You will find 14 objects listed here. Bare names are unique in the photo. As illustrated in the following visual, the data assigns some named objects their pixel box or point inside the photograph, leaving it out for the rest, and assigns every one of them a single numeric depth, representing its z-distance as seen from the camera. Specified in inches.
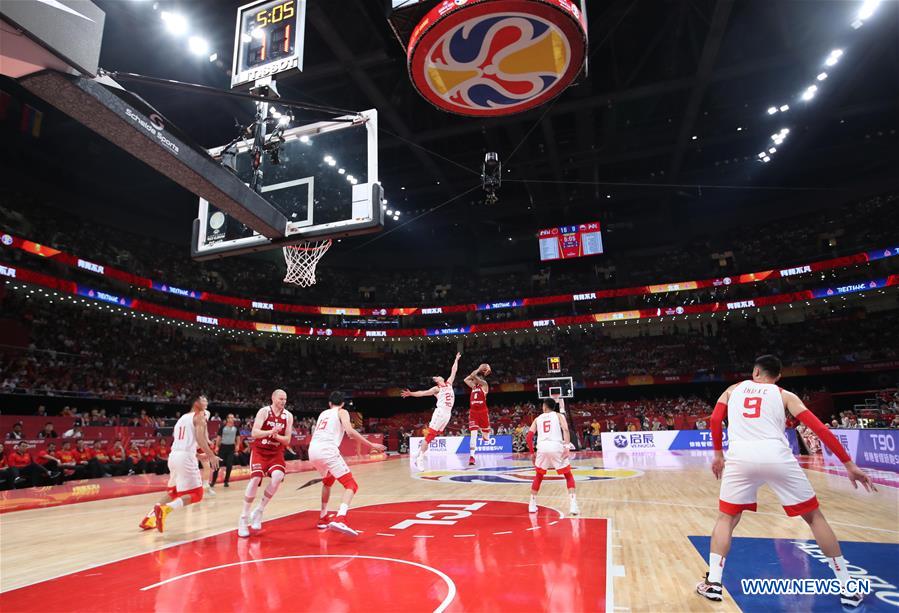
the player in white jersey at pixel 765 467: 150.1
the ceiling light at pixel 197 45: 632.4
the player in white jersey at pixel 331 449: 264.2
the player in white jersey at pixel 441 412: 456.4
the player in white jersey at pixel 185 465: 279.3
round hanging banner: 337.4
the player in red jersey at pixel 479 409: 487.8
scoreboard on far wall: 1311.5
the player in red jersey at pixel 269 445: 263.0
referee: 501.0
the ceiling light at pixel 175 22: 604.4
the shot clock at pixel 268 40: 250.7
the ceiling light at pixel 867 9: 635.5
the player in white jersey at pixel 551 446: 296.4
